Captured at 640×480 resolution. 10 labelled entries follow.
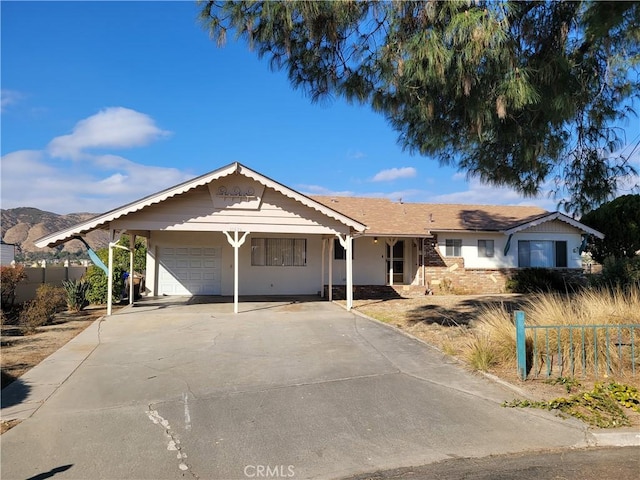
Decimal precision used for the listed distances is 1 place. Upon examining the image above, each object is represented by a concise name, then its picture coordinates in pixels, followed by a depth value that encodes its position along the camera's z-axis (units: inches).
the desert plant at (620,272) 481.1
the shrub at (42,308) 469.4
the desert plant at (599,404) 210.0
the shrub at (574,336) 273.6
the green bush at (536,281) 809.5
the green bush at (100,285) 663.1
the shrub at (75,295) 607.2
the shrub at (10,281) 574.9
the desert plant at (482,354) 286.4
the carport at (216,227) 540.1
